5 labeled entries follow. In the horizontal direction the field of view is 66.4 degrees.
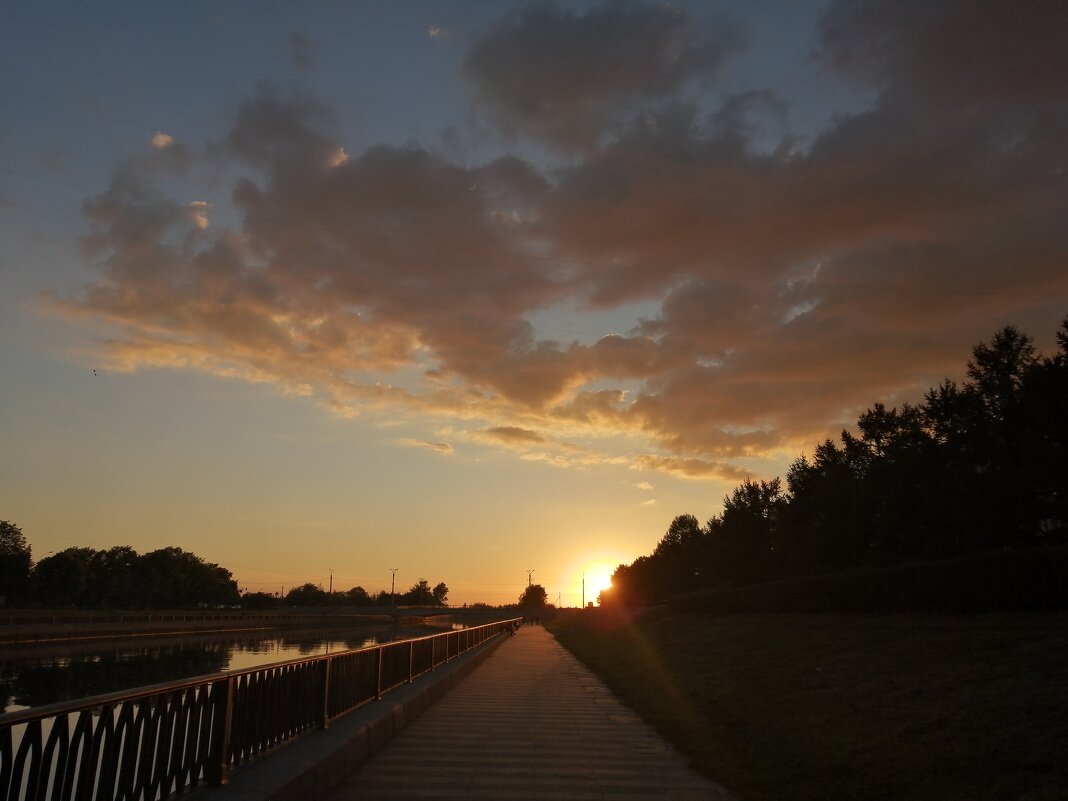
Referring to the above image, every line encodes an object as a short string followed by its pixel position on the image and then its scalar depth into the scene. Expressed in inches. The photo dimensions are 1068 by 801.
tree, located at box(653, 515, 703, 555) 4194.9
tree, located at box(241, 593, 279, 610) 5841.5
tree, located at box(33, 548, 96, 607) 4554.6
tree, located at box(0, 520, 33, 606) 4170.8
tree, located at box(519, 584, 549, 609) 6131.9
